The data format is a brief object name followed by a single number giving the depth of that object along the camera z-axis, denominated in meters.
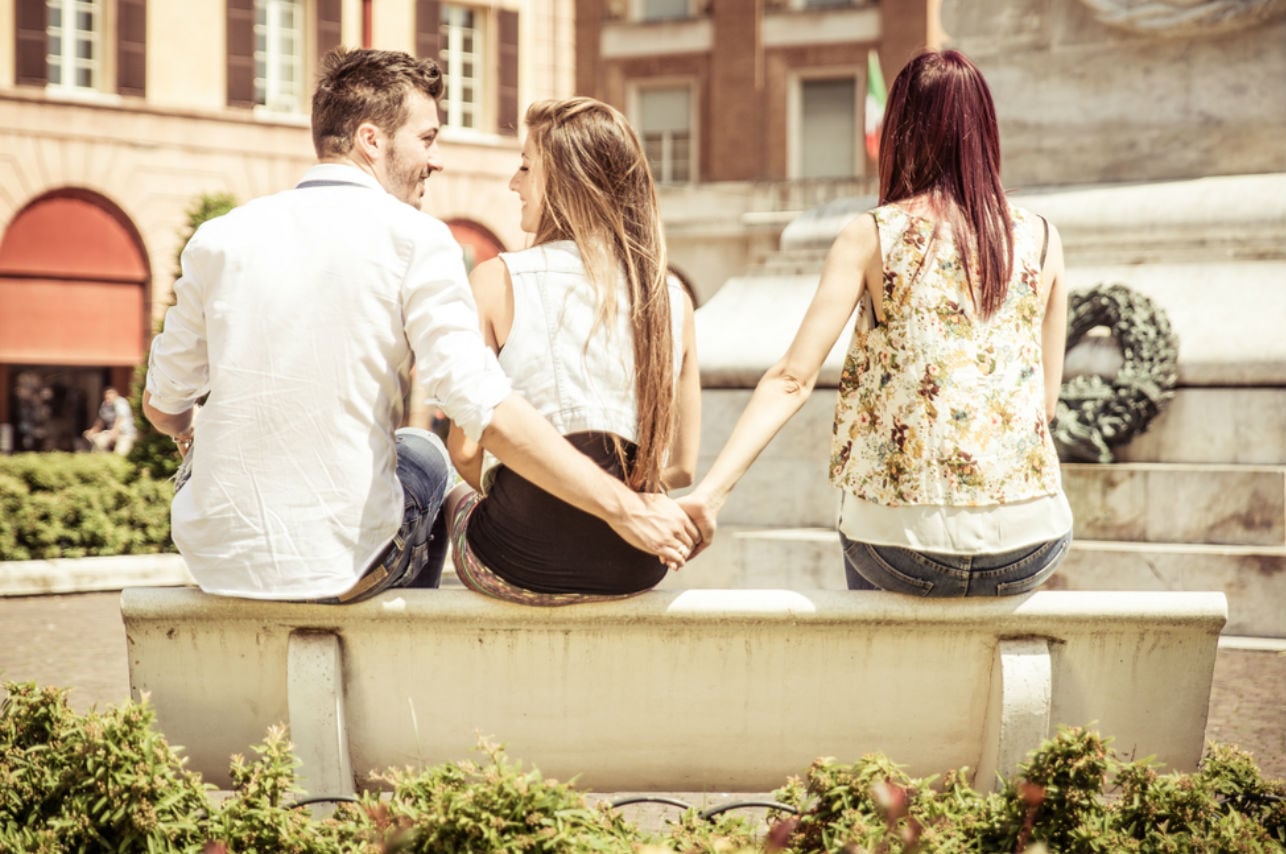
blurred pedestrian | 25.07
